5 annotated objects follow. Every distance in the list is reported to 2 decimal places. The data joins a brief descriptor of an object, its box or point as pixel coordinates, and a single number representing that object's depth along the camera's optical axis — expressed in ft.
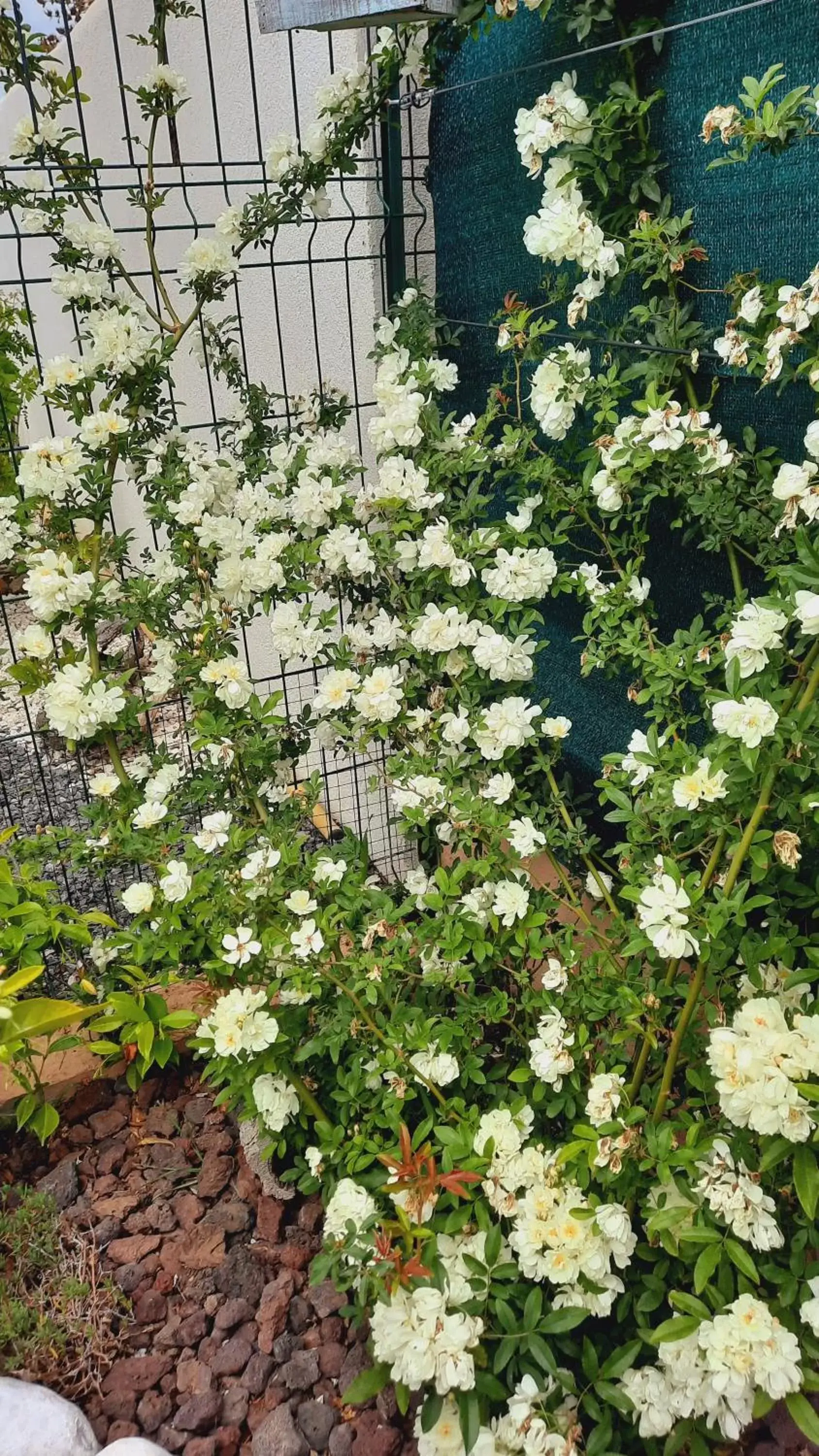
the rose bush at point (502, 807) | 3.93
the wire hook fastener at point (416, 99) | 6.92
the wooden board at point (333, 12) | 5.26
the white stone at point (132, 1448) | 4.19
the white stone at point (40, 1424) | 4.24
